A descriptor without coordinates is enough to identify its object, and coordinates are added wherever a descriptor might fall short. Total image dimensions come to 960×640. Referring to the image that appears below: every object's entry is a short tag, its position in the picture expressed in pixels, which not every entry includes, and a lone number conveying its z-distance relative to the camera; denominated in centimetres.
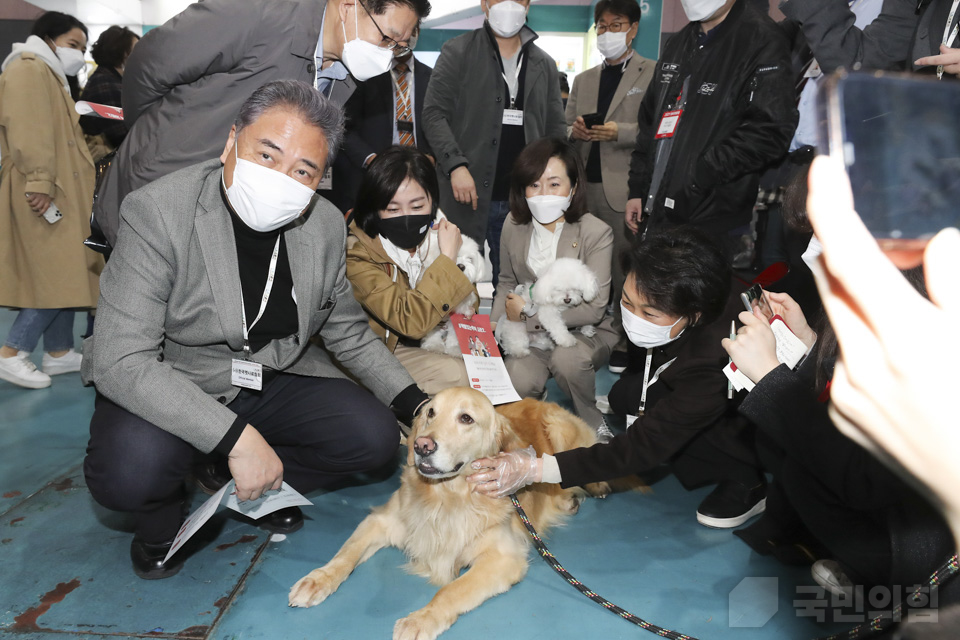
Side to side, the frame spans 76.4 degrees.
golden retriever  186
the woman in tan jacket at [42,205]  334
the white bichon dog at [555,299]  306
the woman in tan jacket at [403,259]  270
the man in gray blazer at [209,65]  202
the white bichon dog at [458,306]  299
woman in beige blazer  307
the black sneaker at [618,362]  406
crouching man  177
